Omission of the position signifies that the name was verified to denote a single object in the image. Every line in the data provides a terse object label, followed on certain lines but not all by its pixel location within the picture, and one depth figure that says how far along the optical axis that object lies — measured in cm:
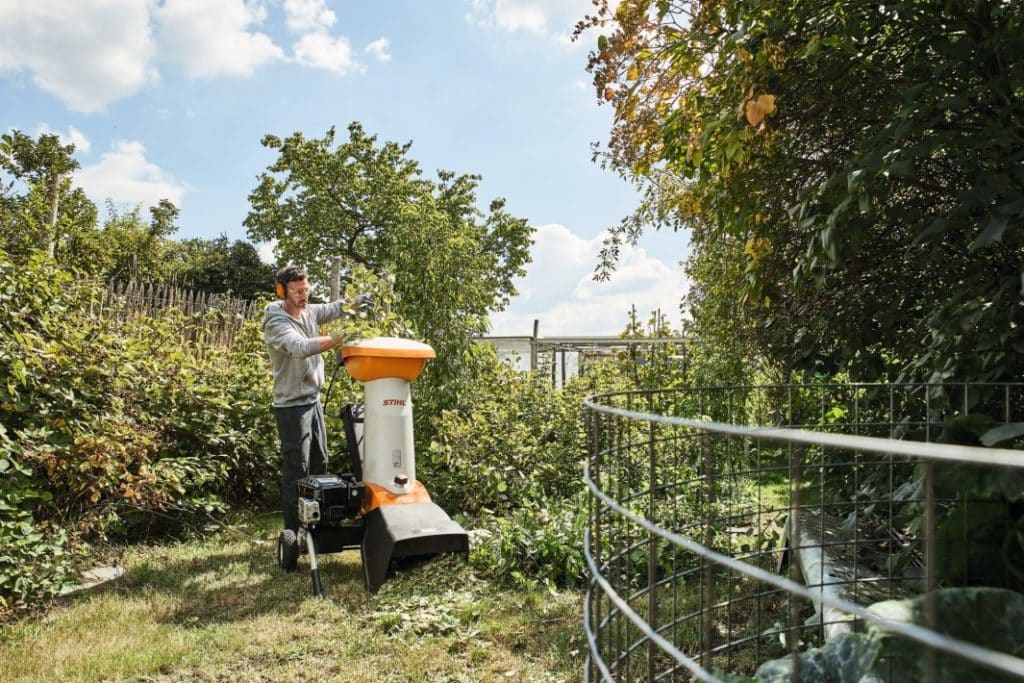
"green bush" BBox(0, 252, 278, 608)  352
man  420
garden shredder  379
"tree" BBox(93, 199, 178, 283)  2605
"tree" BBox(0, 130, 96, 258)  944
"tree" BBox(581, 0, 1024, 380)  244
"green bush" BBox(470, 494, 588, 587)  375
